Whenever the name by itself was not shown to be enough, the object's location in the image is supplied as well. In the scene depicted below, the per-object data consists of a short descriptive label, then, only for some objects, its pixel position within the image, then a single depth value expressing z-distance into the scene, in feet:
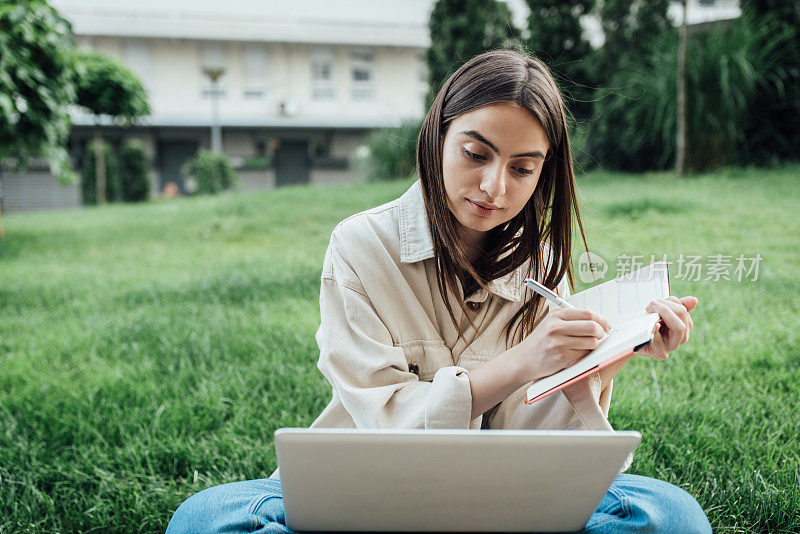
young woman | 3.26
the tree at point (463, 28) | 27.84
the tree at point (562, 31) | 26.76
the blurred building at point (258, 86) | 51.31
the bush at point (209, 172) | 37.42
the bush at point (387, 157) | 26.29
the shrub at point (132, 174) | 41.50
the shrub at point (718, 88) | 19.76
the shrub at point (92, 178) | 41.14
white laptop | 2.33
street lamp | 43.88
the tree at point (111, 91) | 29.81
